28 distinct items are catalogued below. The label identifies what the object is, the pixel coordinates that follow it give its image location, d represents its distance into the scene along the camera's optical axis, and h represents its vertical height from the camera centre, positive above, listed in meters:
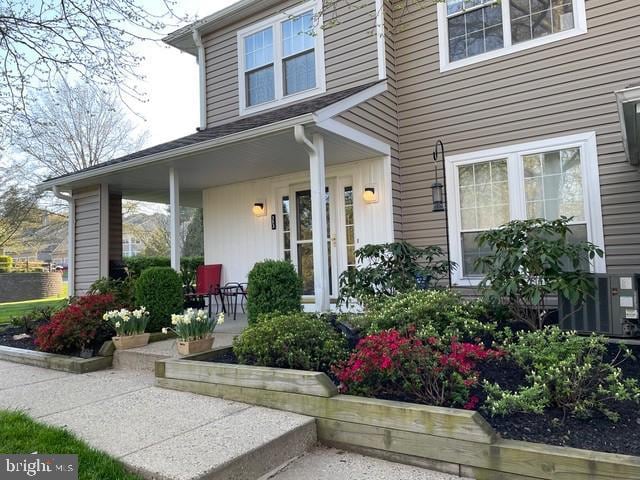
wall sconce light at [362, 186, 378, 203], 6.27 +0.98
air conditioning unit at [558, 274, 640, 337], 4.15 -0.50
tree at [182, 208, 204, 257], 19.81 +1.32
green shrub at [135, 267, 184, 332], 5.23 -0.30
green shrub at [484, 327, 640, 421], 2.60 -0.77
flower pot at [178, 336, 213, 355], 4.06 -0.71
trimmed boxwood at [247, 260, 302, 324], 4.50 -0.24
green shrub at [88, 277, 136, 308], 5.50 -0.24
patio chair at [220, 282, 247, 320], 7.46 -0.50
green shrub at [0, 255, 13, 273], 17.61 +0.44
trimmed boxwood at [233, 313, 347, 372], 3.40 -0.62
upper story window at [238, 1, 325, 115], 6.93 +3.37
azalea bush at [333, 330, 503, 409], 2.81 -0.71
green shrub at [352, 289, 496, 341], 3.71 -0.46
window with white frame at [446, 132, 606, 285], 5.28 +0.89
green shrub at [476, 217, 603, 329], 4.01 -0.09
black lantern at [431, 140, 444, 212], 5.60 +0.83
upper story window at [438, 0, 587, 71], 5.51 +3.07
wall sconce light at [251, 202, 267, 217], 7.48 +0.98
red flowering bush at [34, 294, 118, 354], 4.84 -0.62
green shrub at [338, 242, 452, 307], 4.82 -0.10
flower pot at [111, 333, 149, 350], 4.68 -0.74
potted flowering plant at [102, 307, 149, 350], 4.68 -0.59
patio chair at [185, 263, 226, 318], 7.73 -0.19
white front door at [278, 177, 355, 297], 6.66 +0.59
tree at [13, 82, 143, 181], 17.08 +5.33
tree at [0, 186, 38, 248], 16.72 +2.48
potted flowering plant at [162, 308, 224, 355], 4.09 -0.57
